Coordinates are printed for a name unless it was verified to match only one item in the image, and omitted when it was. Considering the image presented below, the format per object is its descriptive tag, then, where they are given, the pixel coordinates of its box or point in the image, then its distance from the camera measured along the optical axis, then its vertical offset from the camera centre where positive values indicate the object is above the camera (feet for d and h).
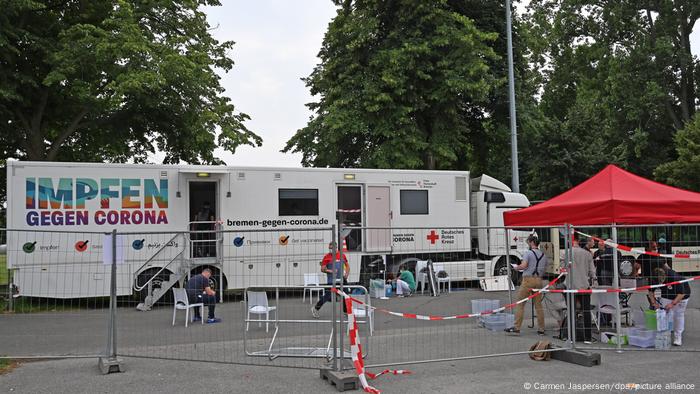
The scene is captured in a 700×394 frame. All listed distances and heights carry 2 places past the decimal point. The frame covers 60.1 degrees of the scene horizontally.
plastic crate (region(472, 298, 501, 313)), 34.86 -4.59
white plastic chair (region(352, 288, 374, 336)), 26.48 -4.08
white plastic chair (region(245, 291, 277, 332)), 31.01 -3.71
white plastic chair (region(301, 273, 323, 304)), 37.94 -3.52
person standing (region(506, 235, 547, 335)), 32.60 -2.68
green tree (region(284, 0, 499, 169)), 68.49 +16.56
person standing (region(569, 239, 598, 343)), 29.73 -2.99
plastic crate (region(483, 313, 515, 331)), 33.25 -5.31
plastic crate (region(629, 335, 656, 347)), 28.19 -5.54
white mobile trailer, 41.32 +1.11
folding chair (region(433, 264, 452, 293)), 37.43 -3.36
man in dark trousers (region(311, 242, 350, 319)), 35.50 -3.89
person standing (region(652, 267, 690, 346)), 29.07 -3.69
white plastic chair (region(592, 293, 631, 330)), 31.29 -4.32
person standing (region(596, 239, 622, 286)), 34.50 -2.70
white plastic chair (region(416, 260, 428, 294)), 40.74 -3.40
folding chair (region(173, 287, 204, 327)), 34.09 -4.01
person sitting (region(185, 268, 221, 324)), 36.01 -3.76
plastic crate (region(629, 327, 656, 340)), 28.30 -5.19
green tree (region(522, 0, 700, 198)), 85.71 +24.53
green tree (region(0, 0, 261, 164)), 52.44 +13.55
